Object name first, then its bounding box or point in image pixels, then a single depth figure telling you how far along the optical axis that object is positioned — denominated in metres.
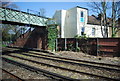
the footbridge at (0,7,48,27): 12.35
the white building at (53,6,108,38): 18.17
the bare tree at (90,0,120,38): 16.43
